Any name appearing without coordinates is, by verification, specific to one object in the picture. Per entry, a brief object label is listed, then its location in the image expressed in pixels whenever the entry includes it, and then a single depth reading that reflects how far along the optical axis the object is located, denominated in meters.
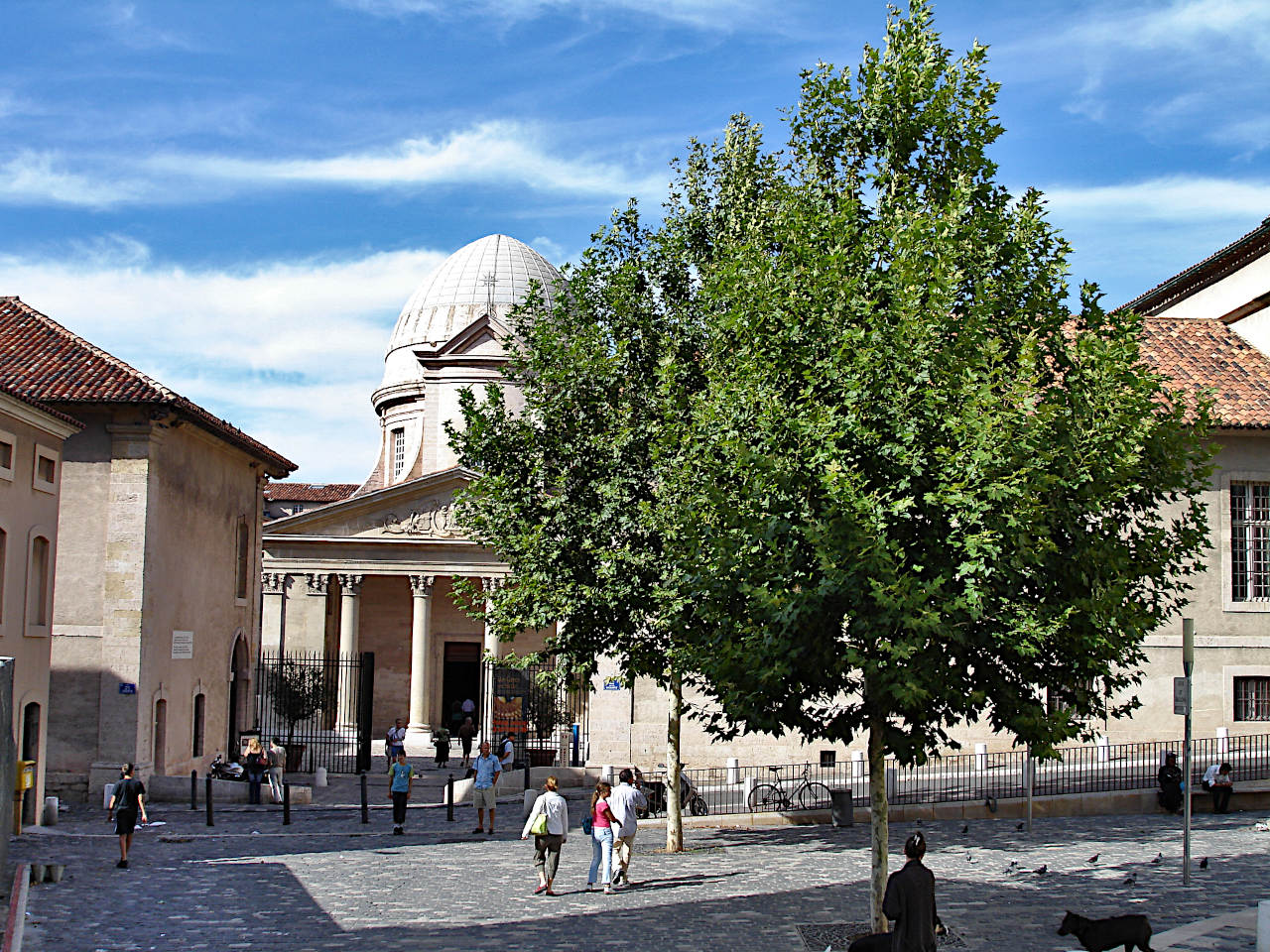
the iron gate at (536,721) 30.44
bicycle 24.17
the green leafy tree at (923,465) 11.73
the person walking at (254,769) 26.69
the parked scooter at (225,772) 28.19
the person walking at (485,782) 21.86
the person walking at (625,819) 16.36
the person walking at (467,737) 34.59
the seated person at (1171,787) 23.83
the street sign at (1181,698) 16.53
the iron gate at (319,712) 31.53
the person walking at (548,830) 15.75
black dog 11.10
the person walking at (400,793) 22.20
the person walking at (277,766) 27.39
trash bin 22.39
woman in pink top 15.95
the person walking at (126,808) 17.91
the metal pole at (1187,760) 16.03
